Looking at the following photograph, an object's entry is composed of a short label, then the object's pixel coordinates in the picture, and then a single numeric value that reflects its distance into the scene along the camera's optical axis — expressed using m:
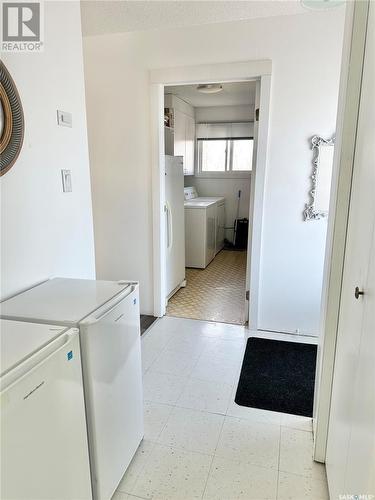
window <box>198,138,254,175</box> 5.98
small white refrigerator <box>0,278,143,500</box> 1.23
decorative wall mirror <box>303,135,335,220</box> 2.62
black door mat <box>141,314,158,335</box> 3.10
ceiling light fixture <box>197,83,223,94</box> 4.33
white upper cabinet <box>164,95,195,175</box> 4.26
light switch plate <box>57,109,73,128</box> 1.71
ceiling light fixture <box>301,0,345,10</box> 1.60
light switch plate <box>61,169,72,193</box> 1.76
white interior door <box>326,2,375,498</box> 0.96
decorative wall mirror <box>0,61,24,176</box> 1.32
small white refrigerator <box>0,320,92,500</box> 0.85
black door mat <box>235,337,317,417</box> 2.12
